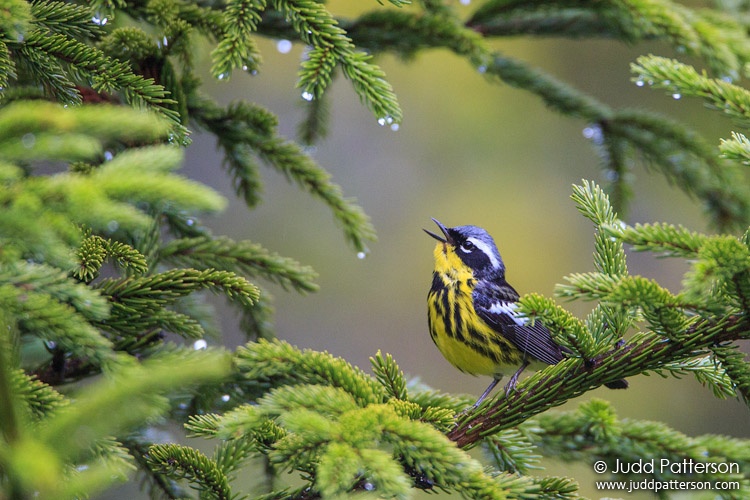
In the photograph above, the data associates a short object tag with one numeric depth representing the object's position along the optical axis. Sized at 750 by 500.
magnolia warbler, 6.36
